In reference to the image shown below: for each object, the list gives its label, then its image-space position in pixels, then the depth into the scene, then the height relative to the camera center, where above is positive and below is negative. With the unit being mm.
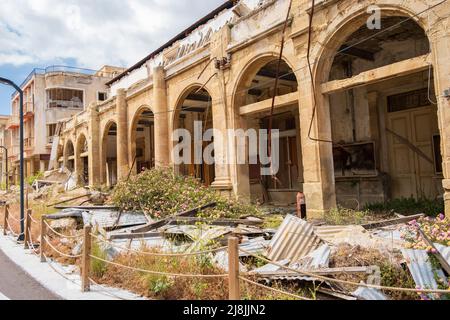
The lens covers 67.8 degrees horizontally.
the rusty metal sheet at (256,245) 5737 -1221
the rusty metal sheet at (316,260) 4507 -1189
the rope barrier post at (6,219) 11102 -1003
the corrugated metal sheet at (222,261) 4945 -1265
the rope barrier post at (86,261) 5141 -1187
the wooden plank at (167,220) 8102 -989
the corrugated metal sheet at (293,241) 5387 -1093
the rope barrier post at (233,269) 3576 -971
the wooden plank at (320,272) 4117 -1225
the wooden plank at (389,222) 7121 -1101
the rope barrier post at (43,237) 7212 -1090
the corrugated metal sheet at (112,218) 9227 -993
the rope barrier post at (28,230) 8615 -1080
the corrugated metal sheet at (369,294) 3596 -1324
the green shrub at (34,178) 26500 +806
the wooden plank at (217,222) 8203 -1053
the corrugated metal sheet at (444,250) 4131 -1040
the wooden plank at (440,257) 4027 -1097
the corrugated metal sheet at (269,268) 4542 -1263
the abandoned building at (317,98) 8320 +2564
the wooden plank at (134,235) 7332 -1168
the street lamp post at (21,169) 9539 +560
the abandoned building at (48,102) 32375 +8341
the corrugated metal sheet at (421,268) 3844 -1193
